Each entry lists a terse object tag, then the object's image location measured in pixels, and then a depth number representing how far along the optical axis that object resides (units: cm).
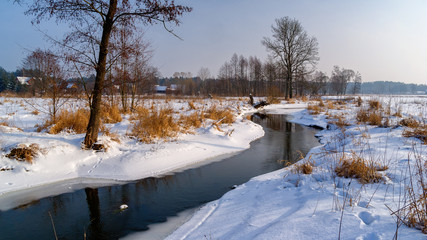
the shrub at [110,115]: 817
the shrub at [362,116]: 968
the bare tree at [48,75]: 776
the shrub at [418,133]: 541
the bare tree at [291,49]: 2886
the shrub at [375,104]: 1145
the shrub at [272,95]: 2512
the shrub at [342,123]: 939
